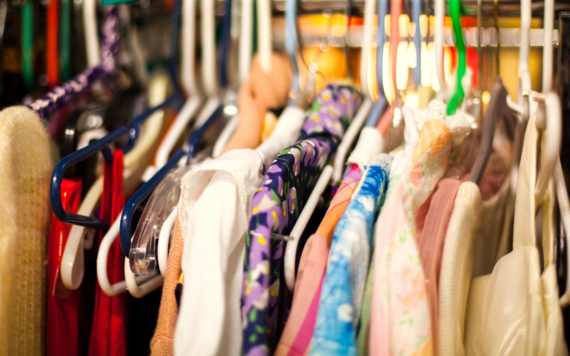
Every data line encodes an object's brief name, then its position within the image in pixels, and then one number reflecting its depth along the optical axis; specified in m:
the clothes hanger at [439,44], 0.72
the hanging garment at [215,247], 0.40
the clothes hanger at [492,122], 0.59
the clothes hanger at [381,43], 0.75
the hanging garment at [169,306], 0.48
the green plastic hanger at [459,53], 0.71
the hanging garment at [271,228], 0.42
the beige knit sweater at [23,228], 0.49
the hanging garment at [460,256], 0.48
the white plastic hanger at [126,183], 0.57
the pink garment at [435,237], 0.48
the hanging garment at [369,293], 0.46
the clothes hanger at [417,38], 0.74
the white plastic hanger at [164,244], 0.52
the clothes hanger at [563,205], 0.51
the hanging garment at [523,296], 0.46
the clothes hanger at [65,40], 0.92
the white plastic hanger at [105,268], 0.54
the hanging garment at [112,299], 0.58
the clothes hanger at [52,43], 0.92
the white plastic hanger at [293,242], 0.48
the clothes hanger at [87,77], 0.70
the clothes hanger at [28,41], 0.90
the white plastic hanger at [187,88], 0.80
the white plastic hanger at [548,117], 0.47
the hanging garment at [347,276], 0.40
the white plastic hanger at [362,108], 0.66
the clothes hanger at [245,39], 0.80
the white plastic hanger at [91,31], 0.87
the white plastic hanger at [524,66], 0.68
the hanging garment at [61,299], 0.58
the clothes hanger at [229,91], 0.75
